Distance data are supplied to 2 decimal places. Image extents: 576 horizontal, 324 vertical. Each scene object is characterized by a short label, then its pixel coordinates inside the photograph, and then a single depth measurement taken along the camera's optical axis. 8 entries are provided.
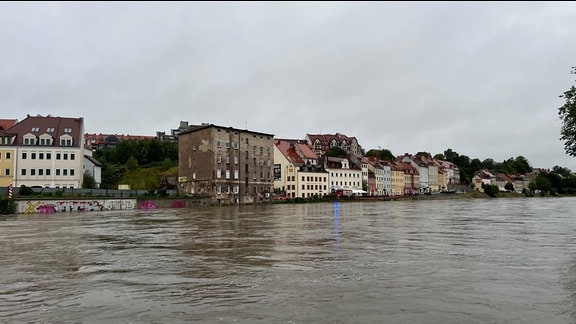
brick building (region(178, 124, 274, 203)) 88.00
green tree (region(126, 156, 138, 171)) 126.27
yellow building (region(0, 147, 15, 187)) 75.38
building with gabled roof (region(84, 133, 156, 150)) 181.62
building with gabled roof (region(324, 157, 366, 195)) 124.69
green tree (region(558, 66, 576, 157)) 35.21
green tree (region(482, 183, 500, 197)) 157.25
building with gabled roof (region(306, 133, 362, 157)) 167.38
